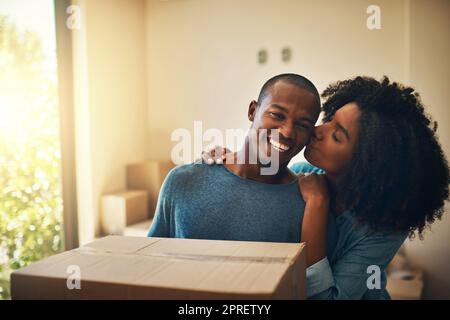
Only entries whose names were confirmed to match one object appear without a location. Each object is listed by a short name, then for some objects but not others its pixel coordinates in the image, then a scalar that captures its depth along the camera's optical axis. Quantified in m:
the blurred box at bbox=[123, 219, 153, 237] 2.93
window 2.50
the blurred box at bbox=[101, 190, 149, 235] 3.08
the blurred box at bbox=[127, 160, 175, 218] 3.34
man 1.16
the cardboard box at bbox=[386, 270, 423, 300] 2.42
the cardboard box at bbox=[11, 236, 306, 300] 0.62
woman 1.12
